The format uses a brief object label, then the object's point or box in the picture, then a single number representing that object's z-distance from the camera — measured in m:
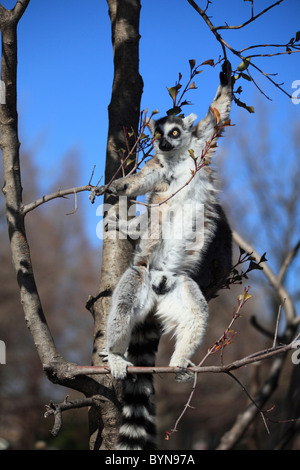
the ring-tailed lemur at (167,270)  2.37
